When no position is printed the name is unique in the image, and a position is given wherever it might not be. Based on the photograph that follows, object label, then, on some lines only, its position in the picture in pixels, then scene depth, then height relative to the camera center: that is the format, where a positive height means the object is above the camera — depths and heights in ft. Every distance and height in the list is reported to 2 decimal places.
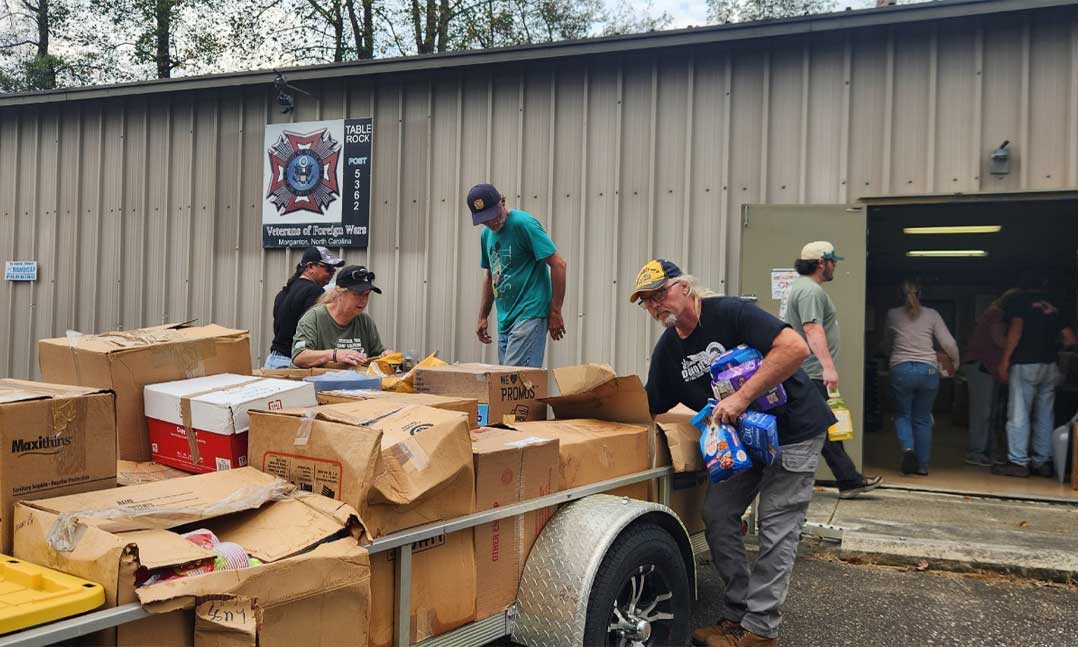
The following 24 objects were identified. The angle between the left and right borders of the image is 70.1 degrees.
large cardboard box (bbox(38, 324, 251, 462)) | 8.66 -0.60
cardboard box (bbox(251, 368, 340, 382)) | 11.98 -0.95
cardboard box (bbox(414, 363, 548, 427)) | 11.18 -1.06
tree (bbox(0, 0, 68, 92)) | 66.93 +24.47
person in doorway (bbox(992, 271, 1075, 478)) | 23.50 -1.68
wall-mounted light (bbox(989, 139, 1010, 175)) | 19.31 +4.12
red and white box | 7.95 -1.10
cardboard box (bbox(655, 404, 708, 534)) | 11.07 -2.10
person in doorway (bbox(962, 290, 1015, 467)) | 25.46 -1.97
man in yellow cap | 10.49 -1.69
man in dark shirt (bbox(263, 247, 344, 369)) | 18.35 +0.32
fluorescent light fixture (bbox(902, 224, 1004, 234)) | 33.84 +4.23
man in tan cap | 17.49 +0.23
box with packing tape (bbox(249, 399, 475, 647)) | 6.84 -1.48
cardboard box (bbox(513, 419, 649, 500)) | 9.52 -1.71
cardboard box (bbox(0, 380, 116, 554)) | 6.25 -1.15
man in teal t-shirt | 16.93 +0.81
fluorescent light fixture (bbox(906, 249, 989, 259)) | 42.88 +3.95
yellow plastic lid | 4.72 -1.87
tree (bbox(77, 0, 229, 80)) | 63.93 +23.46
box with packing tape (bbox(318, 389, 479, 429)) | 9.11 -1.02
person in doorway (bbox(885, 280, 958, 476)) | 23.16 -1.53
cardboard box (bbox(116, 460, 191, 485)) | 7.76 -1.71
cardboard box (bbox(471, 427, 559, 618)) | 8.04 -1.97
